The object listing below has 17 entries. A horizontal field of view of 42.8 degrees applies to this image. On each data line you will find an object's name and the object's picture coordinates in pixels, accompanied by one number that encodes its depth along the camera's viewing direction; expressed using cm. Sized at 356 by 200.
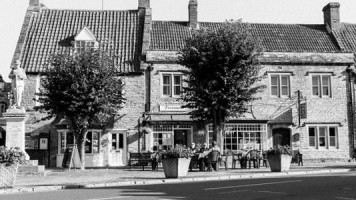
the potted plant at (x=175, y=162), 1877
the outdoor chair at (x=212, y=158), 2294
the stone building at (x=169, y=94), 3106
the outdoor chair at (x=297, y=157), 2895
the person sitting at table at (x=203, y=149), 2413
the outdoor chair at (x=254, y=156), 2509
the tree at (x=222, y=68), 2497
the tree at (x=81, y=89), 2523
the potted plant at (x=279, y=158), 2183
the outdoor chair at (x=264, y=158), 2609
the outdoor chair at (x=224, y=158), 2456
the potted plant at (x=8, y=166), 1527
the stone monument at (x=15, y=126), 2200
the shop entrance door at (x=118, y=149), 3123
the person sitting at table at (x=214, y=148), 2306
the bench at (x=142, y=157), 2542
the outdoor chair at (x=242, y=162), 2527
